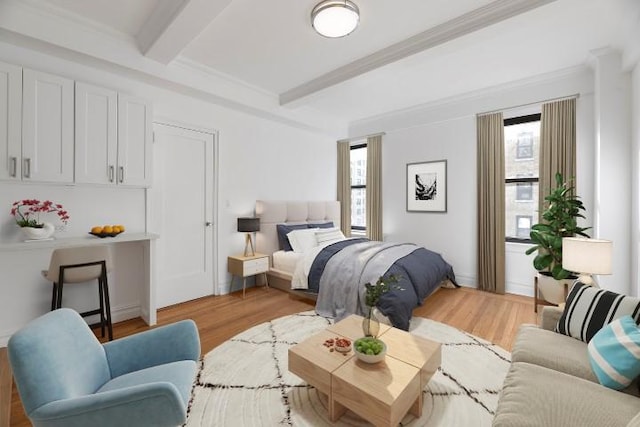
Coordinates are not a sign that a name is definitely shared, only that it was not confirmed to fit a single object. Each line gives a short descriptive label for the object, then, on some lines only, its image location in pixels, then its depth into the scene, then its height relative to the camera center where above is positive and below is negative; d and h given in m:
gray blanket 3.05 -0.70
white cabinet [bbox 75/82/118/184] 2.71 +0.76
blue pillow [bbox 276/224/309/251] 4.45 -0.32
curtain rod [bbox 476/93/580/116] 3.47 +1.45
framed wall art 4.62 +0.46
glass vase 1.89 -0.76
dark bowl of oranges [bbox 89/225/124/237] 2.81 -0.17
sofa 1.18 -0.82
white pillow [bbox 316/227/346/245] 4.47 -0.35
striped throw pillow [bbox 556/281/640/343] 1.65 -0.57
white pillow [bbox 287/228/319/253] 4.34 -0.41
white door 3.49 +0.02
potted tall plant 3.09 -0.21
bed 3.03 -0.61
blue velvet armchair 1.12 -0.75
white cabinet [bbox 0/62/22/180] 2.36 +0.76
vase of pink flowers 2.47 -0.03
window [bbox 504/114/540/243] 3.95 +0.57
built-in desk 2.56 -0.65
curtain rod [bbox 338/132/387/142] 5.35 +1.50
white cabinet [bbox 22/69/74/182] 2.46 +0.76
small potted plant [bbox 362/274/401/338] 1.78 -0.53
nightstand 3.91 -0.72
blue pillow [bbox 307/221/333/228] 4.87 -0.19
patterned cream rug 1.74 -1.22
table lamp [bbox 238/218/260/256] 3.97 -0.16
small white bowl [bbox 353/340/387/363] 1.71 -0.85
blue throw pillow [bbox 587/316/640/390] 1.34 -0.68
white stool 2.42 -0.49
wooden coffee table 1.50 -0.93
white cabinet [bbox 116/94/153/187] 2.94 +0.75
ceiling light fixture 2.28 +1.61
